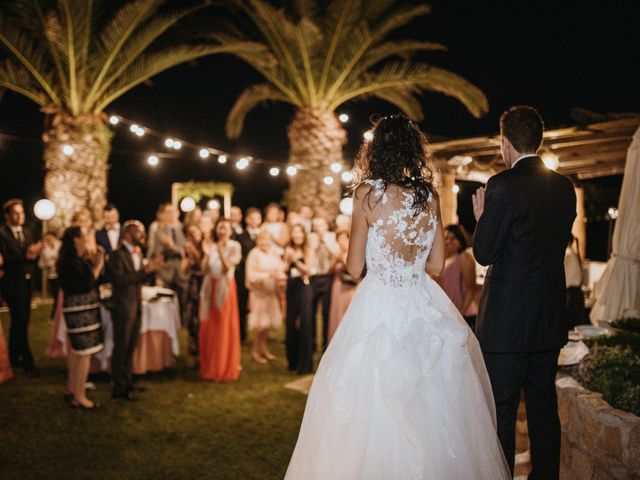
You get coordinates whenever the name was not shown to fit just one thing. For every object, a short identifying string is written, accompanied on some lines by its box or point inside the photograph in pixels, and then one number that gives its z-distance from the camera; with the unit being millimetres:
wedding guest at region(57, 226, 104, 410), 5547
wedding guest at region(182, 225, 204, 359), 7563
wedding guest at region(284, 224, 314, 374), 7219
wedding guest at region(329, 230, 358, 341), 6943
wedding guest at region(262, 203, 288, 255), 9430
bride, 2598
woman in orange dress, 6828
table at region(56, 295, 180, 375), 6742
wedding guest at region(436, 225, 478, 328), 5562
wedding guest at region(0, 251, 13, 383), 6398
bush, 3109
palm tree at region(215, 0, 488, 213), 10750
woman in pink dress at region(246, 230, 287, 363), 7828
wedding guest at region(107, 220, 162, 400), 5953
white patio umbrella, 4719
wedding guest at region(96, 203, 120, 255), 8797
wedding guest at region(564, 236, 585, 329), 7746
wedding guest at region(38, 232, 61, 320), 11086
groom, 2900
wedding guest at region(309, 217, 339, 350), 7445
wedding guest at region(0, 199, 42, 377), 7031
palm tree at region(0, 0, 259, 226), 9523
